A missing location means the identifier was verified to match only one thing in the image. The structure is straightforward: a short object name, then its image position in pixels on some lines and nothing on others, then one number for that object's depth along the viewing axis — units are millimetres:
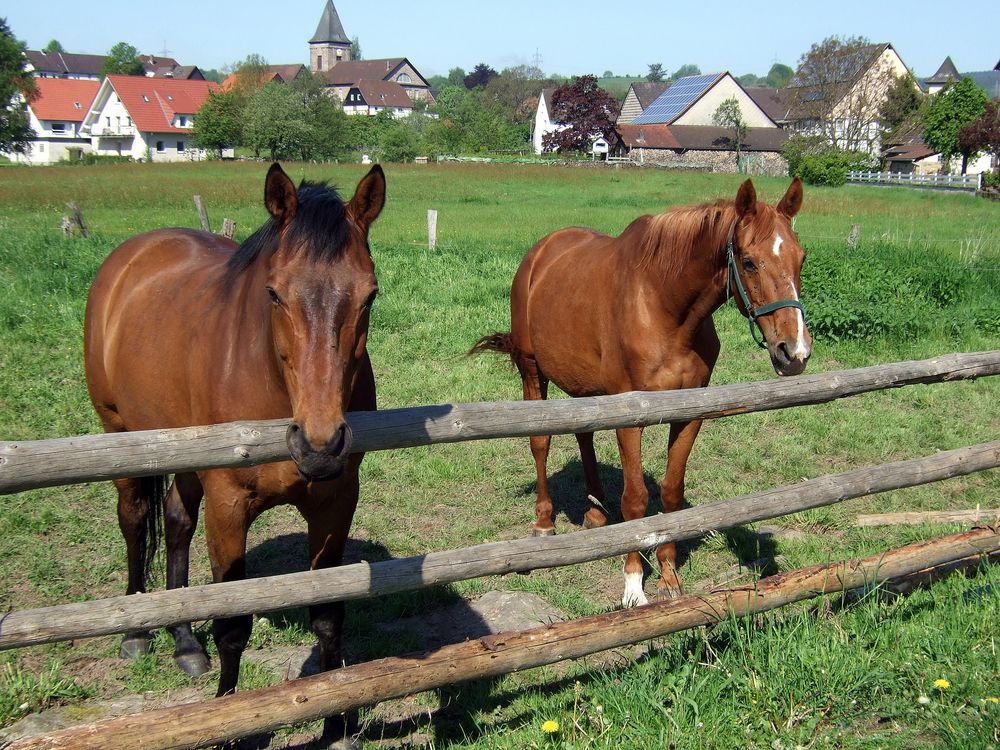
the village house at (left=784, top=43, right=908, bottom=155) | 55344
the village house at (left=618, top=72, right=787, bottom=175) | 69125
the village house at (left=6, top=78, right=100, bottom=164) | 82125
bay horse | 2602
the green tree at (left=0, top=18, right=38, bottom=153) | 57000
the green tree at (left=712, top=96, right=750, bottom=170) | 70312
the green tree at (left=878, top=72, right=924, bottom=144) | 55656
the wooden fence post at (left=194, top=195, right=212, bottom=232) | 14172
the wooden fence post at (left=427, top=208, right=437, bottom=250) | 15703
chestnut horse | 4465
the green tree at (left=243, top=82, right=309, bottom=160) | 56250
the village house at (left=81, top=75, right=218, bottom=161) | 76500
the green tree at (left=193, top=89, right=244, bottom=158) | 65000
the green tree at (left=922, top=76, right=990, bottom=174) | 50750
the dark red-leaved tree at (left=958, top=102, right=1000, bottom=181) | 47338
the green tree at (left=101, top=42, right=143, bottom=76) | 123875
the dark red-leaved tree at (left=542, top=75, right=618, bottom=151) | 71062
